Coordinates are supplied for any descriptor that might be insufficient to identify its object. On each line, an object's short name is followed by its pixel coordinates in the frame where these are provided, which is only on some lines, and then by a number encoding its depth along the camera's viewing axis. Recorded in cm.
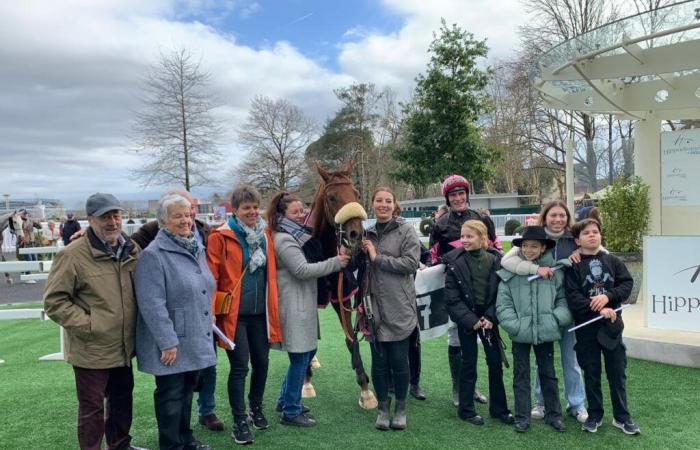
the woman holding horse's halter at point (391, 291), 364
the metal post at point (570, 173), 812
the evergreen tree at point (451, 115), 1911
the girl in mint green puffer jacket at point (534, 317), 362
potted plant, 753
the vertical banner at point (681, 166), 660
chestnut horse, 389
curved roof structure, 527
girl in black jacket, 373
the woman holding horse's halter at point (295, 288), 364
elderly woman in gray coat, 298
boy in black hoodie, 355
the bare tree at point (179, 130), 2314
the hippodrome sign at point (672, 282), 516
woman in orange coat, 354
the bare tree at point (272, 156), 3528
